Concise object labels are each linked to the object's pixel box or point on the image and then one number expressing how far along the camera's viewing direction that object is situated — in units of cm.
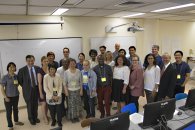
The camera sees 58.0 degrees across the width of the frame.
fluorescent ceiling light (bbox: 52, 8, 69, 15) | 407
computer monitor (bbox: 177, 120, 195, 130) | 236
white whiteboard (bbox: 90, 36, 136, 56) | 588
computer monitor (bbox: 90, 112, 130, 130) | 179
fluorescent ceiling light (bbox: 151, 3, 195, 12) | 370
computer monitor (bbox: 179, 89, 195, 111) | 266
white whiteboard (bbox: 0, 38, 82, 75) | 474
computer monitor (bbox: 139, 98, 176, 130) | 215
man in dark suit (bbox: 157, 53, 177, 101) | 353
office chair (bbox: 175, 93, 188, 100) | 347
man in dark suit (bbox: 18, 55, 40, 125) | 385
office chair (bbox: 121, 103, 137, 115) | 277
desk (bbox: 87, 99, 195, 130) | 242
